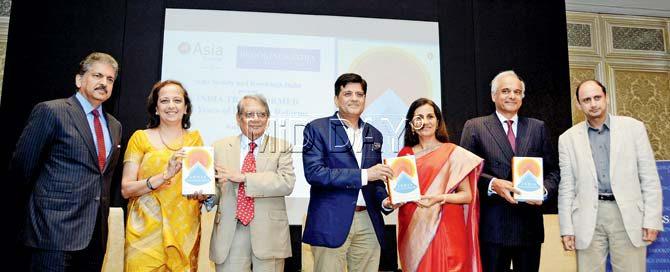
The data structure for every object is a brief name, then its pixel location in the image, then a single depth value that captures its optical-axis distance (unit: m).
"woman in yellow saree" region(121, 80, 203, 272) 2.21
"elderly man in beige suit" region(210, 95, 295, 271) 2.33
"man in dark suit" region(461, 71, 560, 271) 2.59
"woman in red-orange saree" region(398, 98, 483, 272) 2.45
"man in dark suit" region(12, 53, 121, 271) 2.11
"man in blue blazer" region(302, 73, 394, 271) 2.39
